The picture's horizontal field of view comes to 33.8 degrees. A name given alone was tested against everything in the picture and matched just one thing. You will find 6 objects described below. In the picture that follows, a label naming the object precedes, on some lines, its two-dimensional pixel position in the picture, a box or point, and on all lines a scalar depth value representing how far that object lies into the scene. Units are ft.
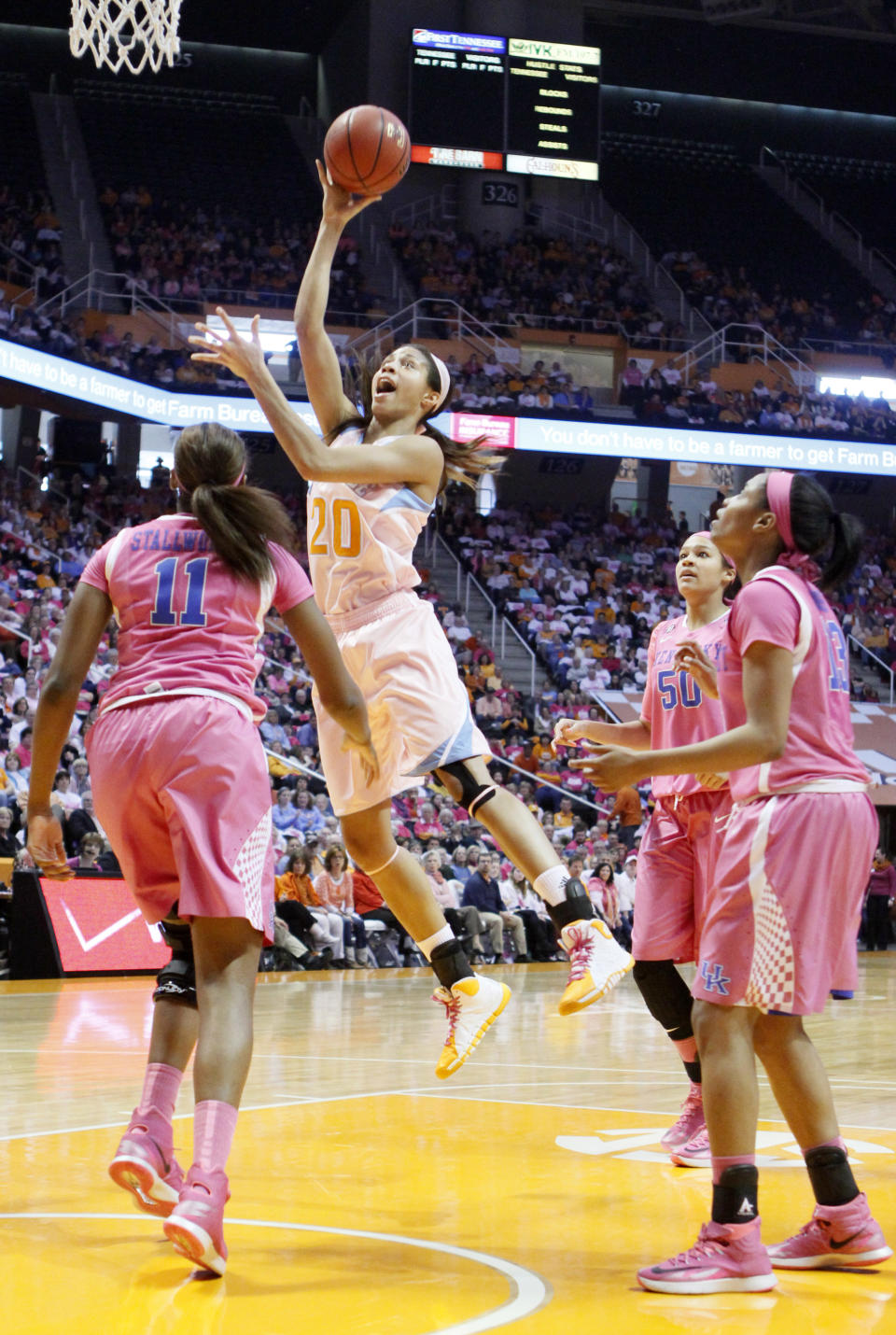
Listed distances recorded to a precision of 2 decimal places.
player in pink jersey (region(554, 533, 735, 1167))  15.35
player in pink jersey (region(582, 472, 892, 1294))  10.14
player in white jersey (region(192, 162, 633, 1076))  14.33
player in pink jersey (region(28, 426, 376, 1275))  10.44
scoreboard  89.92
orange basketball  15.14
